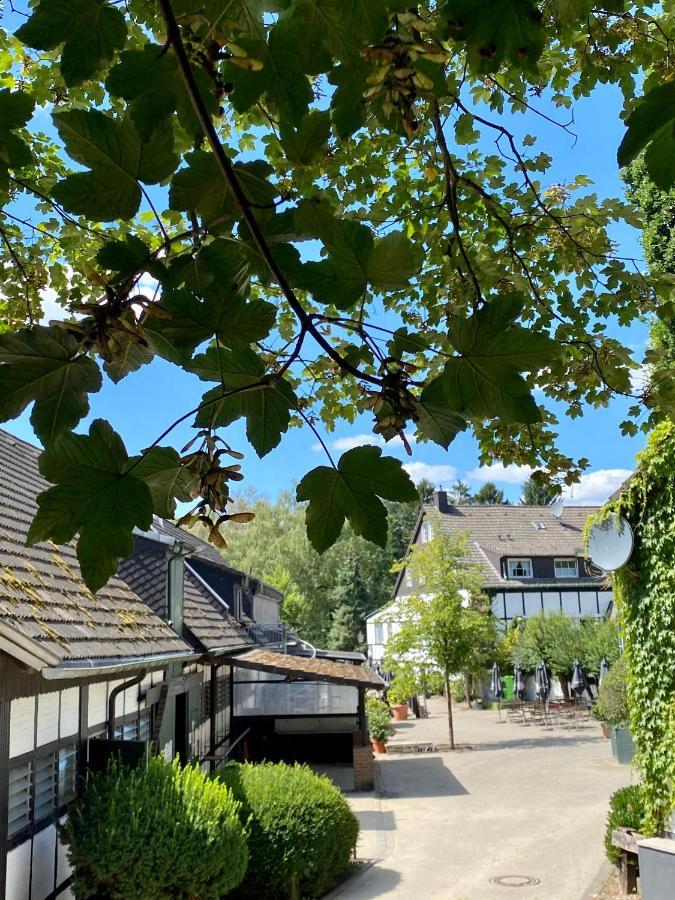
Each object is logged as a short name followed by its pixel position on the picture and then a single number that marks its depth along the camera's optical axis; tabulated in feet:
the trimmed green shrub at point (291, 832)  32.37
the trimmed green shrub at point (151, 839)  22.89
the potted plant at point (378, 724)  73.51
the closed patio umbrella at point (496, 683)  99.50
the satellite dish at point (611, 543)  29.58
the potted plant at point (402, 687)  78.43
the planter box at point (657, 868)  25.76
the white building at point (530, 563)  127.95
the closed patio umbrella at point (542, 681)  97.04
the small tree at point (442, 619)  79.15
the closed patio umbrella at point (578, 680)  89.45
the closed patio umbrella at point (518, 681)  104.47
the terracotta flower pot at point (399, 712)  106.93
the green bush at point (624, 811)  30.94
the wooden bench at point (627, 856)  30.46
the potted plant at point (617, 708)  58.13
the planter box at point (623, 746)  63.46
